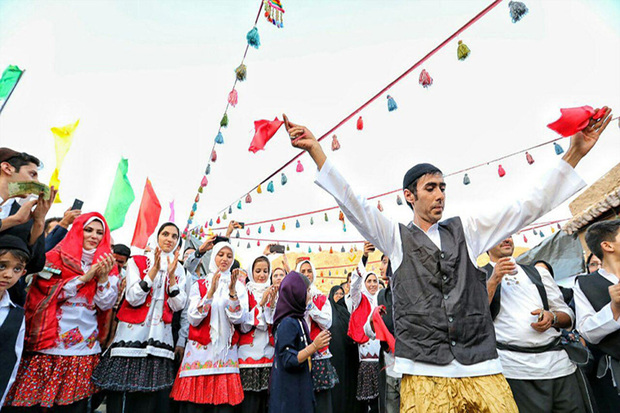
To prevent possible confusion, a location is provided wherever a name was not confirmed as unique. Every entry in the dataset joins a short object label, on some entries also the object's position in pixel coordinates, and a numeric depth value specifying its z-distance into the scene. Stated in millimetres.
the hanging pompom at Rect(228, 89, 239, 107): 5117
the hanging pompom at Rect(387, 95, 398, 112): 4629
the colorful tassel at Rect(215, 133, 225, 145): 5741
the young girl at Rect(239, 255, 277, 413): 3932
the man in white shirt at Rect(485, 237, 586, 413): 2654
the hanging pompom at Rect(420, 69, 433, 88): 4207
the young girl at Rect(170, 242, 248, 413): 3502
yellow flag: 3396
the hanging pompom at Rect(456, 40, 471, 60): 3547
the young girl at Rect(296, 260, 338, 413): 4062
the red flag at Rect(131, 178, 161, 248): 5051
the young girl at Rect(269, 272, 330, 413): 3123
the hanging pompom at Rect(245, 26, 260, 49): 3979
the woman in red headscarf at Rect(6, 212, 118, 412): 2857
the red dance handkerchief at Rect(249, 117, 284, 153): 2061
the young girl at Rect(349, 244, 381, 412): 5047
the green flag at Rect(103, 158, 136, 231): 5090
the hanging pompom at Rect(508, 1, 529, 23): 3277
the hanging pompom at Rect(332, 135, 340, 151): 5605
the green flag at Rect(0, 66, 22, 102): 3480
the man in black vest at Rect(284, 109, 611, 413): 1646
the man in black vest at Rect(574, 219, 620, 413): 2549
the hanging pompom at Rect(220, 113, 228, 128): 5480
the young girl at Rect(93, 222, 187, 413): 3316
